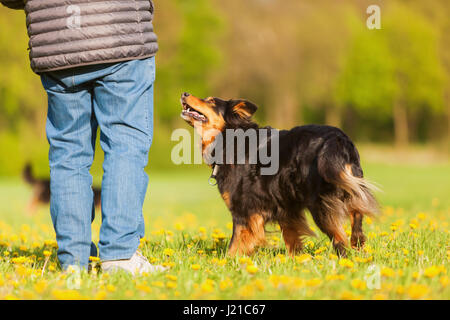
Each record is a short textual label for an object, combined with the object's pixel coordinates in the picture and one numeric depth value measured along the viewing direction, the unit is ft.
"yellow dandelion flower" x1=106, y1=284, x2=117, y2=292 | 16.46
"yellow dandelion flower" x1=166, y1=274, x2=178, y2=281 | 17.51
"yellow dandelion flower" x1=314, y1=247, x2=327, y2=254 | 22.54
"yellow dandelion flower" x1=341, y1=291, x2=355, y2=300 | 15.29
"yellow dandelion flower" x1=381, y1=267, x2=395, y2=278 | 16.71
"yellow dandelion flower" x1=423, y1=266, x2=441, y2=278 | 16.49
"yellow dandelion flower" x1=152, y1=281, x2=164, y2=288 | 16.81
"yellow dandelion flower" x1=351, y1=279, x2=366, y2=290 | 15.90
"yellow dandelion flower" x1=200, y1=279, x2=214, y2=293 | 15.97
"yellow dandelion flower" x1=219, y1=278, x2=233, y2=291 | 16.68
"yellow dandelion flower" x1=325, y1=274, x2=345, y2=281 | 16.87
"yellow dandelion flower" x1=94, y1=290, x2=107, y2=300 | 16.03
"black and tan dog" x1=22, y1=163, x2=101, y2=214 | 74.85
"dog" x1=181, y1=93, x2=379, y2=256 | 23.00
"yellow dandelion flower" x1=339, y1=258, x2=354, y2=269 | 18.52
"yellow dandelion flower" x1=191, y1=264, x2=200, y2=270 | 19.13
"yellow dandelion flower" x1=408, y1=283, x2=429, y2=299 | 15.07
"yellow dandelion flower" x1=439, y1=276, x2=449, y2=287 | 16.37
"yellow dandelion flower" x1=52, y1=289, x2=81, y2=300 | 15.64
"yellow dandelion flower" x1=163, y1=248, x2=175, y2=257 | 23.08
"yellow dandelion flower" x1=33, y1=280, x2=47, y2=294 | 16.81
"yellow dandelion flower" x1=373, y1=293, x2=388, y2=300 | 15.40
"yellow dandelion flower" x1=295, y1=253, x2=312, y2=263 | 19.74
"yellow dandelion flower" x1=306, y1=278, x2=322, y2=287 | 16.06
